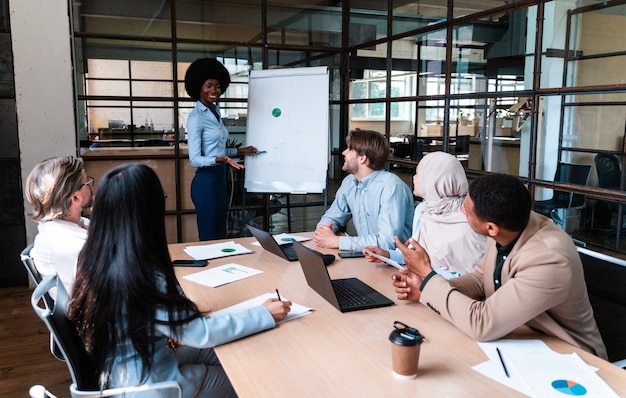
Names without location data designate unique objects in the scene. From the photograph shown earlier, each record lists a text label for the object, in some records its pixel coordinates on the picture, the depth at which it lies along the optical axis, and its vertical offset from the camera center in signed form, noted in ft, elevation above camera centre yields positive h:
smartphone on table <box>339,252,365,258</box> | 7.95 -1.90
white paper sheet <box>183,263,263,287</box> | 6.84 -1.96
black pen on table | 4.30 -1.96
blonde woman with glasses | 6.24 -1.07
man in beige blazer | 4.83 -1.43
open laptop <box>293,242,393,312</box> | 5.77 -1.90
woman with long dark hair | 4.58 -1.46
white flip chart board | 14.19 +0.04
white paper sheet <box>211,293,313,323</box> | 5.63 -1.96
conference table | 4.12 -1.98
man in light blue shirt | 8.44 -1.27
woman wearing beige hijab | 7.40 -1.33
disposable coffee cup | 4.16 -1.76
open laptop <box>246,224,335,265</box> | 7.78 -1.85
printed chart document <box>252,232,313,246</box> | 8.85 -1.88
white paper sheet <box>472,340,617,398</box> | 4.04 -1.96
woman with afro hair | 12.59 -0.70
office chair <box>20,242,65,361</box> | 5.57 -1.66
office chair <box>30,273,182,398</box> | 4.65 -2.10
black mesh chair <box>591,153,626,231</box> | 7.84 -0.79
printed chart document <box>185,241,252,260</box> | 8.14 -1.94
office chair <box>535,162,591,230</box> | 8.38 -1.08
